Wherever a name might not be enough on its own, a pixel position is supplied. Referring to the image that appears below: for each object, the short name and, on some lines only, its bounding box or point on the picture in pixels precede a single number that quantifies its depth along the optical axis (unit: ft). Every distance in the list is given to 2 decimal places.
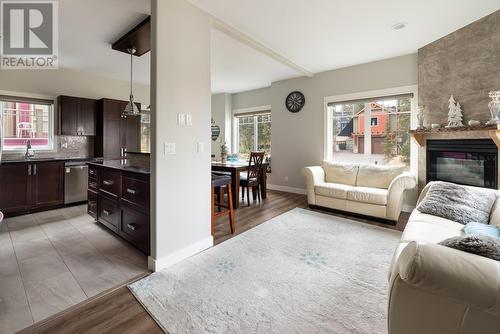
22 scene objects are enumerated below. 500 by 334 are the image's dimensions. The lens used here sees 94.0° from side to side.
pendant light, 12.26
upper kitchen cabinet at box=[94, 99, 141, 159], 15.85
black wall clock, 17.13
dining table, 13.96
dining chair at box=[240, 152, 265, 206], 14.49
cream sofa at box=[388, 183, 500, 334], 2.95
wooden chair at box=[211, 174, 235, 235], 9.74
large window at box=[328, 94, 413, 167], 13.58
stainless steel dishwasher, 14.07
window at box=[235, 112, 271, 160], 21.07
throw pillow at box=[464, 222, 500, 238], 5.55
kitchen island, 7.71
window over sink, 13.66
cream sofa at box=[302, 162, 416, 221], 11.05
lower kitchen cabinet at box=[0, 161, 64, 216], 12.13
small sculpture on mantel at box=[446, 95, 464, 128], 10.44
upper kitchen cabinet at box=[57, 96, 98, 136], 14.55
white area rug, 5.08
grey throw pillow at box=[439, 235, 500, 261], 3.28
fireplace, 9.79
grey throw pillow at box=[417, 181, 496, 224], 6.84
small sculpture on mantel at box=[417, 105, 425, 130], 11.87
